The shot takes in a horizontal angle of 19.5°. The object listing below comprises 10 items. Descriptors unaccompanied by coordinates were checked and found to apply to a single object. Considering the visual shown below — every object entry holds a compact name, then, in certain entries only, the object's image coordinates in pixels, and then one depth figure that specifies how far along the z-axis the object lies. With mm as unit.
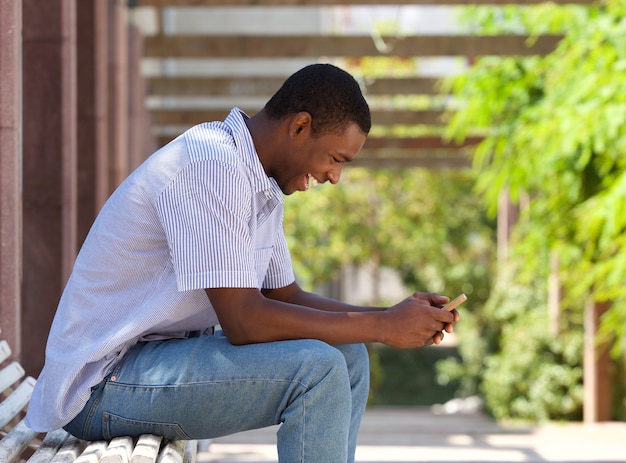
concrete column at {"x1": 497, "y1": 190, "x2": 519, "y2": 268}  20739
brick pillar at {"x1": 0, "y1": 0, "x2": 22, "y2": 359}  5568
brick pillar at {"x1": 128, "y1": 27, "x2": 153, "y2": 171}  12969
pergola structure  5844
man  3934
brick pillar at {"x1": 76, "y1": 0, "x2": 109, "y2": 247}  9454
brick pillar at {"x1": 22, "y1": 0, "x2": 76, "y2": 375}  7341
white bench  3702
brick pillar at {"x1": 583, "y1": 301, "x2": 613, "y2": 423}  15190
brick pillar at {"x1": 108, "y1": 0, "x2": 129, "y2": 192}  10983
